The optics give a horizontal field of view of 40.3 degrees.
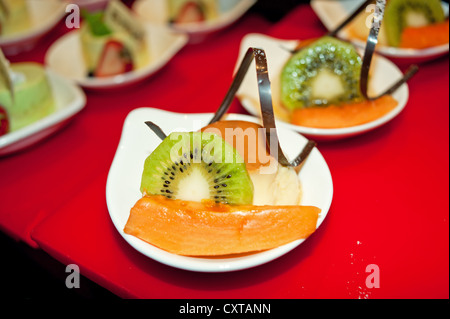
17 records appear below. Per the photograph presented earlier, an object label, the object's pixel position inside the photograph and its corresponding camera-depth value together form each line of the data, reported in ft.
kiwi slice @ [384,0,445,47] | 1.19
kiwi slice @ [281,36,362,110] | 1.03
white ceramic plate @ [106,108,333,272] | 0.76
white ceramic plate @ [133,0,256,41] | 1.40
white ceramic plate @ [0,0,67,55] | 1.40
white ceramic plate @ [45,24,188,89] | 1.22
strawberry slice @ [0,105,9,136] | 1.08
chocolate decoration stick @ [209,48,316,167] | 0.78
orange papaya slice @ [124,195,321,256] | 0.78
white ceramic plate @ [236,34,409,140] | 0.97
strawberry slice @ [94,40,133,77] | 1.27
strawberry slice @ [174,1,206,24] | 1.48
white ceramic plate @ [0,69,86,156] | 1.02
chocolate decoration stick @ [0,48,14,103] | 1.06
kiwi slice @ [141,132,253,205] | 0.80
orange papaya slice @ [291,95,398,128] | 1.00
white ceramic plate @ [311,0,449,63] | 1.17
